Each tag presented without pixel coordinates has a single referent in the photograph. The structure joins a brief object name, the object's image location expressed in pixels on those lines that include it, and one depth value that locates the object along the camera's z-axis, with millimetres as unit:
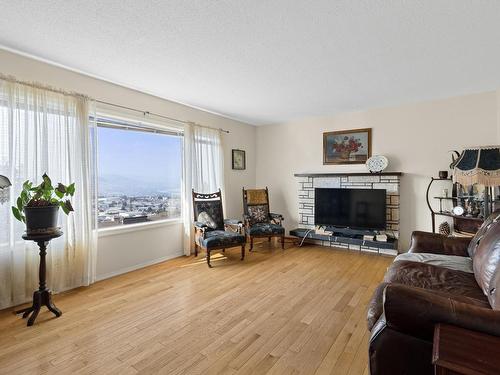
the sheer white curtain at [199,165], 4316
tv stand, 4223
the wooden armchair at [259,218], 4547
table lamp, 2695
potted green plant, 2271
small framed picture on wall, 5379
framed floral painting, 4652
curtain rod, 3365
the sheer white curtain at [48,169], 2529
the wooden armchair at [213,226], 3790
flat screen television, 4402
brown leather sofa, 1137
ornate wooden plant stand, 2299
